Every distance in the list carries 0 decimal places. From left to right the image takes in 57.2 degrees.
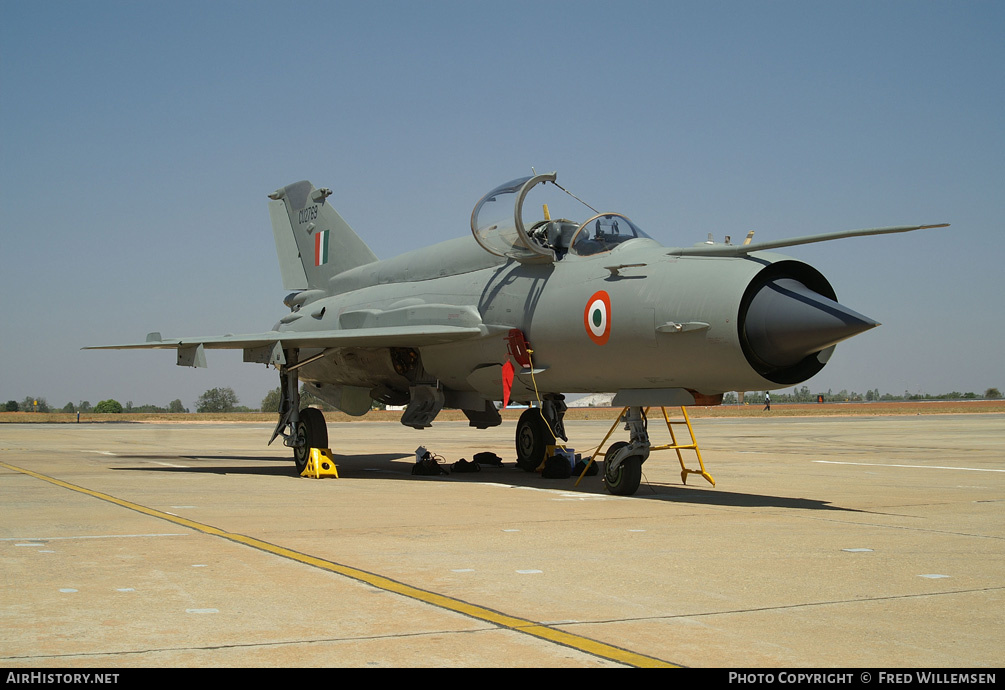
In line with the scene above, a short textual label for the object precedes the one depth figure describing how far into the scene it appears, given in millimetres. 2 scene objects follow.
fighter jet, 9781
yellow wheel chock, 13992
